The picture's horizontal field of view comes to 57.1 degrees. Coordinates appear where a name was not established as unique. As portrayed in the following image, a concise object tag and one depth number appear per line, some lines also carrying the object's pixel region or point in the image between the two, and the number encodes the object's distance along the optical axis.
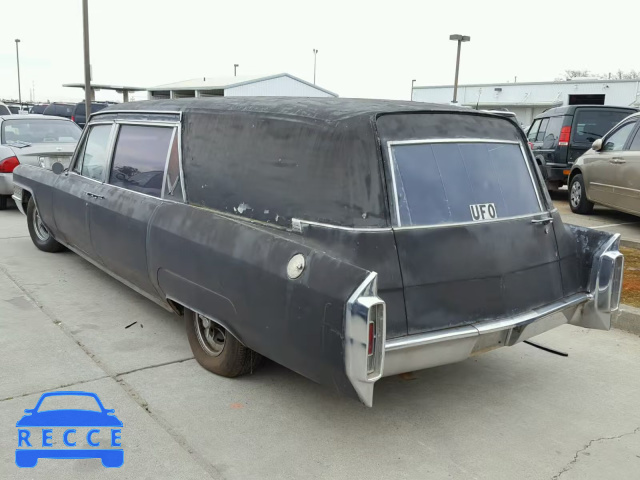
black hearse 2.87
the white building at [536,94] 33.78
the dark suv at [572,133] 11.73
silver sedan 9.06
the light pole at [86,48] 16.53
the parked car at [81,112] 21.06
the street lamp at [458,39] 22.36
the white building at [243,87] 37.41
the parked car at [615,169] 8.32
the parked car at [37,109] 26.77
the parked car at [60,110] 22.58
